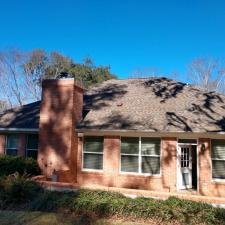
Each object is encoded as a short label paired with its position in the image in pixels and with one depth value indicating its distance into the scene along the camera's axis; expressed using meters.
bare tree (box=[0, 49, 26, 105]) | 30.93
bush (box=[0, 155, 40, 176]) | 11.32
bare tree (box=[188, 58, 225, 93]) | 30.03
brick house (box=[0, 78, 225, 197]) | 11.10
